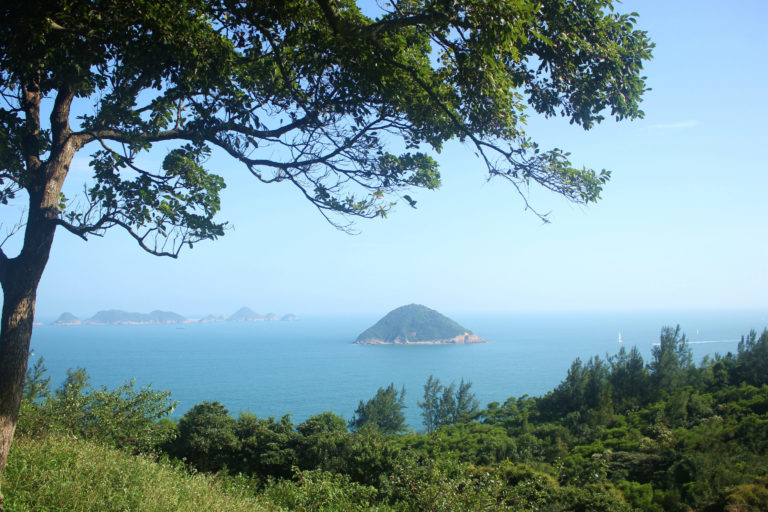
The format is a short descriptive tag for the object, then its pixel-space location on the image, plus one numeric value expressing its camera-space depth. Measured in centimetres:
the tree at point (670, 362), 2136
